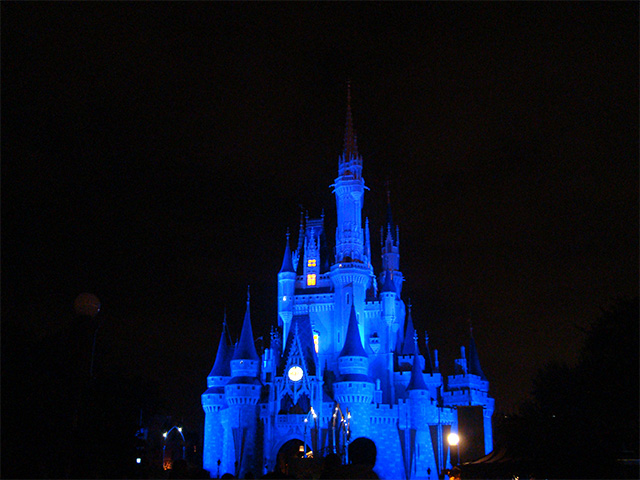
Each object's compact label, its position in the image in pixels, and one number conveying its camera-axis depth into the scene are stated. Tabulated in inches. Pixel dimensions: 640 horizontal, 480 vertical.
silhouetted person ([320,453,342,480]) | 987.9
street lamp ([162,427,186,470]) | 3181.4
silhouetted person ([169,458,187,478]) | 1122.7
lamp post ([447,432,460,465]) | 2181.1
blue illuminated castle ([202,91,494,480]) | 2416.3
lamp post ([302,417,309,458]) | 2420.0
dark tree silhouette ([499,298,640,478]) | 1127.6
